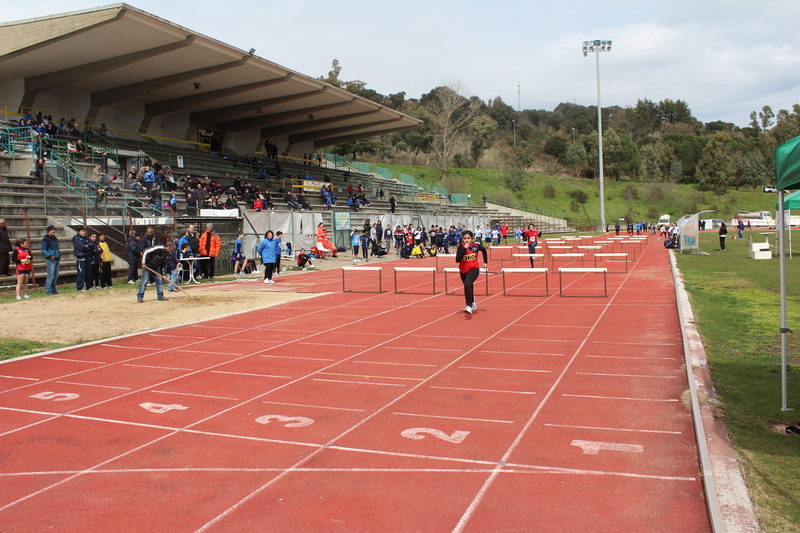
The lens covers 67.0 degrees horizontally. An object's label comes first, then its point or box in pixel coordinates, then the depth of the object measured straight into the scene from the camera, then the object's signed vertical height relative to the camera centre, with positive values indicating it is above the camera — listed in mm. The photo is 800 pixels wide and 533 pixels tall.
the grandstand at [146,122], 21594 +8540
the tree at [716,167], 88250 +10049
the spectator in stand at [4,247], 16406 +353
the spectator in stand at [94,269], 17891 -372
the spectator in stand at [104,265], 18453 -265
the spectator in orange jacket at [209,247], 21270 +205
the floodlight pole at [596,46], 67250 +21453
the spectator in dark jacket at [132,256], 18891 -12
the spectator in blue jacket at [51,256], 16359 +49
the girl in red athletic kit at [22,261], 15719 -43
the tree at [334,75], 75625 +23251
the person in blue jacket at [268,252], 20203 -52
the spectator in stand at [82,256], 17203 +37
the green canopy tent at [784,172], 5562 +563
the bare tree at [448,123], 82125 +16980
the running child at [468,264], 12812 -436
